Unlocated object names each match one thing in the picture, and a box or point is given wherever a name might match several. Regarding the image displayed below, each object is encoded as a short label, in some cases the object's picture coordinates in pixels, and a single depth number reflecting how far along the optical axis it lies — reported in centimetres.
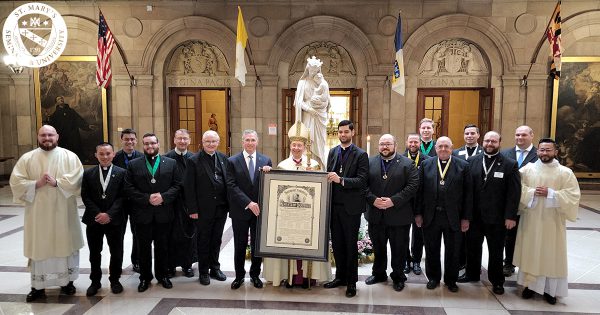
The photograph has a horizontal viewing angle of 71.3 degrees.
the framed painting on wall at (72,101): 1268
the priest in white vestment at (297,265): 516
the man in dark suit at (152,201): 514
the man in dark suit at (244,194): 521
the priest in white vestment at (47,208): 495
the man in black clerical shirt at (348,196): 501
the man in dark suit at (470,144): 603
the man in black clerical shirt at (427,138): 644
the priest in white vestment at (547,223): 488
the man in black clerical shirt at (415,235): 598
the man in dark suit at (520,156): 586
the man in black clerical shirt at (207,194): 538
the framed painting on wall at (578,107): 1207
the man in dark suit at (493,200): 508
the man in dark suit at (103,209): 497
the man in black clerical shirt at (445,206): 512
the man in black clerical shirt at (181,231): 568
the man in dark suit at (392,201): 509
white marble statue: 637
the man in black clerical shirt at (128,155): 590
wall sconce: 1095
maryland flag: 952
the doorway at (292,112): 1228
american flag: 934
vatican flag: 828
